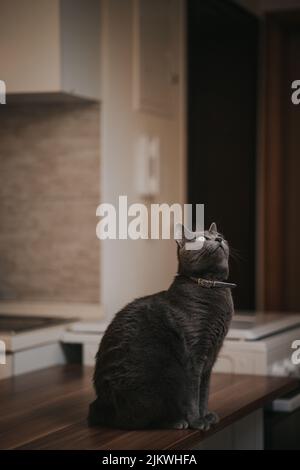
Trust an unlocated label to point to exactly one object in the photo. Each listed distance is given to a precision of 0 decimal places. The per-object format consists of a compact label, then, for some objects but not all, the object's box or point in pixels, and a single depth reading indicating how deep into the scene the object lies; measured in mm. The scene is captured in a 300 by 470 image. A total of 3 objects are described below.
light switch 2553
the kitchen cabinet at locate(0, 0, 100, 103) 2188
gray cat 1549
